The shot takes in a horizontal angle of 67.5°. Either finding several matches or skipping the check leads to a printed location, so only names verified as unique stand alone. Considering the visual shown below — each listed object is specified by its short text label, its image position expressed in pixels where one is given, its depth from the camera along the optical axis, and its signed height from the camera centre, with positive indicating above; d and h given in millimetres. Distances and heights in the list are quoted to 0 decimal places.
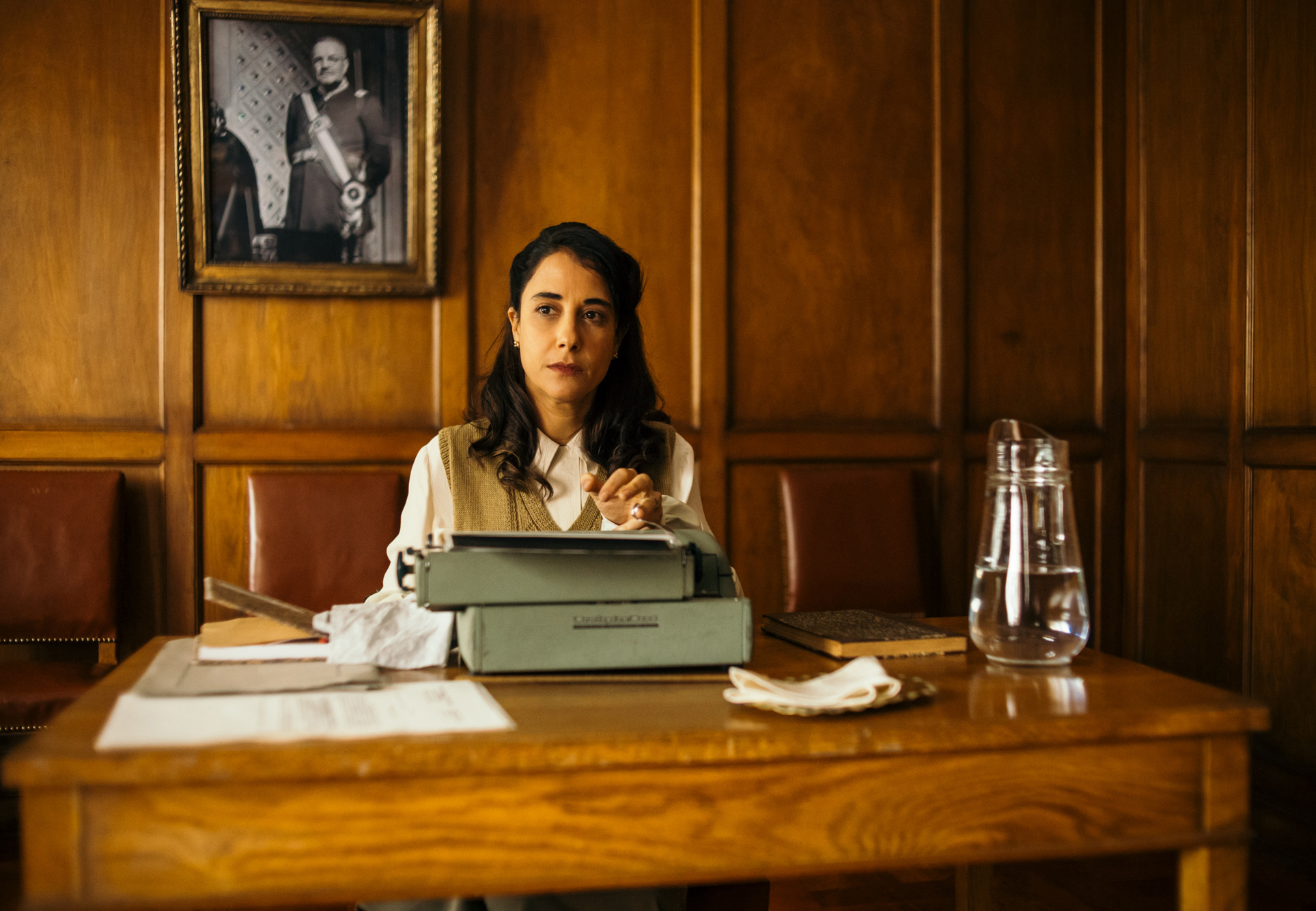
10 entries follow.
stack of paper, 916 -291
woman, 1972 +7
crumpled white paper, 1259 -275
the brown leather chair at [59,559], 2730 -373
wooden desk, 860 -359
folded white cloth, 1021 -285
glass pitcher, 1247 -175
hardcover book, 1380 -309
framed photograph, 2918 +843
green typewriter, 1147 -213
